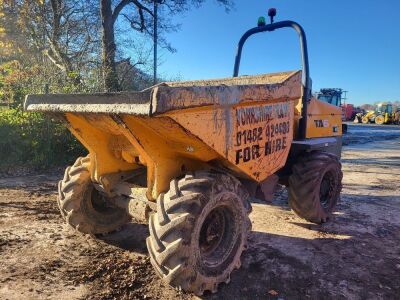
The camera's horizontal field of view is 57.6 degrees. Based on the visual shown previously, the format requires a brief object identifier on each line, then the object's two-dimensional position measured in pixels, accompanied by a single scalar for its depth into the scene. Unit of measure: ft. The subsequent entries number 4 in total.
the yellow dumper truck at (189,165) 8.37
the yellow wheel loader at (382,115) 124.78
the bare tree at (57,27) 40.86
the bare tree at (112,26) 33.63
